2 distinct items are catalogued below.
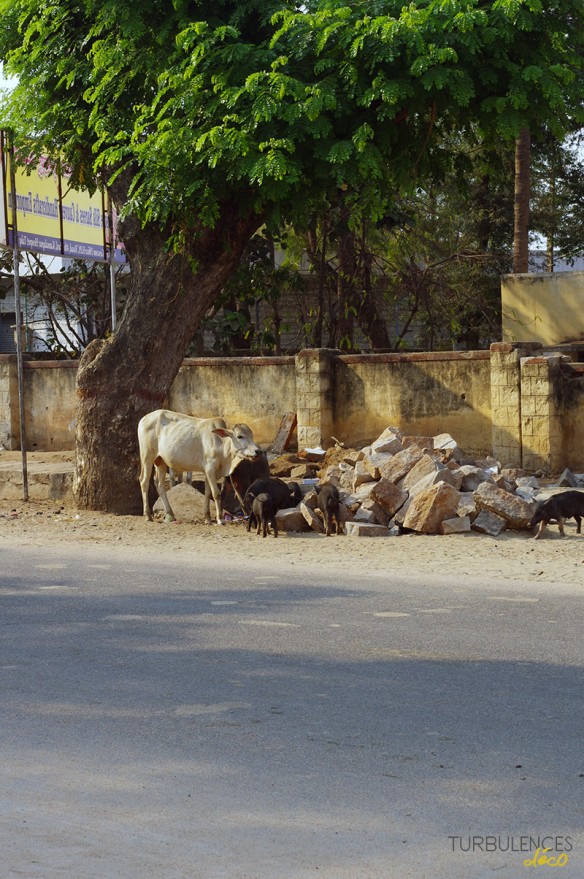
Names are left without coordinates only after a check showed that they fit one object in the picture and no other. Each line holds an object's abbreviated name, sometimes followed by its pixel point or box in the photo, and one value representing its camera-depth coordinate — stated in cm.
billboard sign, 1641
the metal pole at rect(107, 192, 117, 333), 1784
